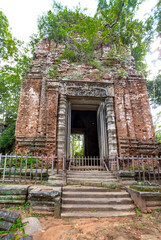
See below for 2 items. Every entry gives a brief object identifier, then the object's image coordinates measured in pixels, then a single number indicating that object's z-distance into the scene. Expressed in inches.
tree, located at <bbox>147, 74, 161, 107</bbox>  497.3
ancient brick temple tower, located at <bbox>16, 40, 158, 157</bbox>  273.0
